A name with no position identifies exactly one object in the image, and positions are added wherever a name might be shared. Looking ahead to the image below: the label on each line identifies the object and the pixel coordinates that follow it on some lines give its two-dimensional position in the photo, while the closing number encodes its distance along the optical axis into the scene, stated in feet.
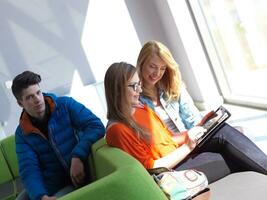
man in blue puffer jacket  6.24
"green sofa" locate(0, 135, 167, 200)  3.90
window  11.91
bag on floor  4.71
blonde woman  5.89
